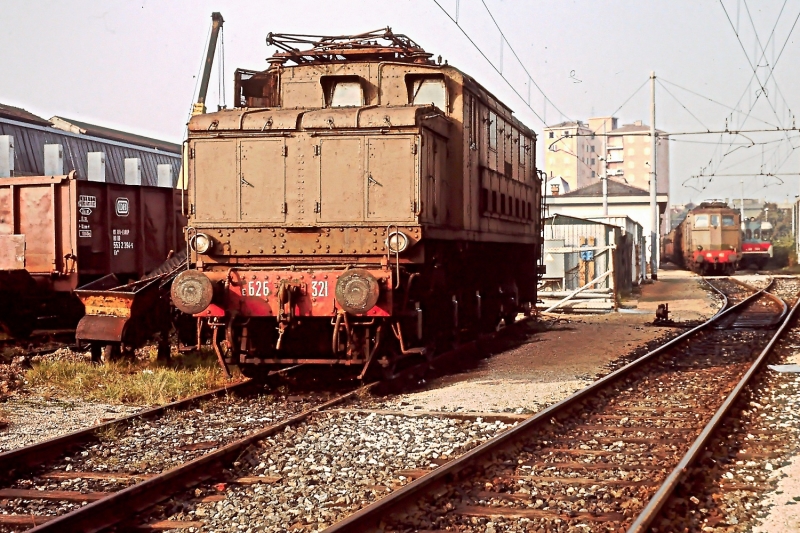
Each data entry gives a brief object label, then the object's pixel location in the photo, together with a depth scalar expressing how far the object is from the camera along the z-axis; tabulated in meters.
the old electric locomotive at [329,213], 9.48
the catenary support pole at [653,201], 38.16
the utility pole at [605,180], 38.26
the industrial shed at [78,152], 30.27
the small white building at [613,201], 62.62
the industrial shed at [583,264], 22.42
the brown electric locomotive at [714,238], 43.31
